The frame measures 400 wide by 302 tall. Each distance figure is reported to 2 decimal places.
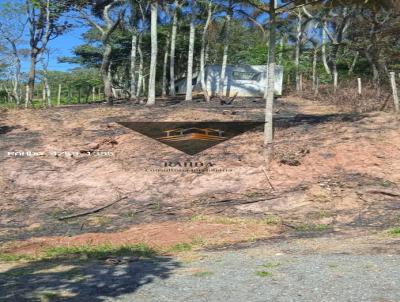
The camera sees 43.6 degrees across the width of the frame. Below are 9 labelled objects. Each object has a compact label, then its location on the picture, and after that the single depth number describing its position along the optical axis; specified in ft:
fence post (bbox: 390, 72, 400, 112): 42.86
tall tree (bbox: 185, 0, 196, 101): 65.41
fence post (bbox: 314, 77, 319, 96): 70.68
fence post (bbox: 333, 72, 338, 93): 65.82
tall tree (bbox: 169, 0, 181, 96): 76.42
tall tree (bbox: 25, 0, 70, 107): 73.06
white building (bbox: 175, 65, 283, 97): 84.28
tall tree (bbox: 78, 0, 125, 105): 62.41
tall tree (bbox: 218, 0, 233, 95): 74.28
